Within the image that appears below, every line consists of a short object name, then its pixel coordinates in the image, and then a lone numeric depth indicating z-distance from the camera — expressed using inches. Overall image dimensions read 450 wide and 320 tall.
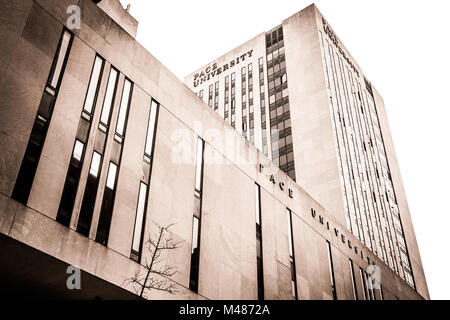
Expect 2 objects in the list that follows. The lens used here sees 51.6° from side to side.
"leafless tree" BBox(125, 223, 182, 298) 721.6
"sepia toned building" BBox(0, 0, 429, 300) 650.2
